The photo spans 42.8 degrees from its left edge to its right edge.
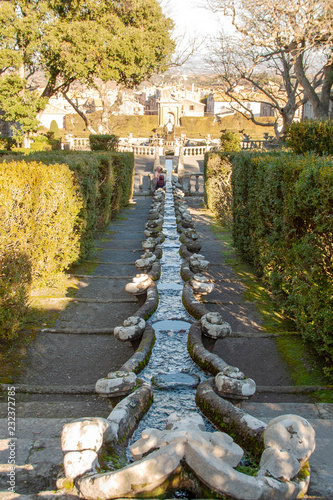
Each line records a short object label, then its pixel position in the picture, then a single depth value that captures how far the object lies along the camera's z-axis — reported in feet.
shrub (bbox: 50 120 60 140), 140.05
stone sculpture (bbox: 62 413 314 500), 7.76
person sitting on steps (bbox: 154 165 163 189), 73.65
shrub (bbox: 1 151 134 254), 30.94
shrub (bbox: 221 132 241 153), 68.03
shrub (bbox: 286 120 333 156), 28.71
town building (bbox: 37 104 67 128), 209.67
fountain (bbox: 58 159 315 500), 7.86
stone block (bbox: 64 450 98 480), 8.12
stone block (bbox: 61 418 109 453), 8.48
